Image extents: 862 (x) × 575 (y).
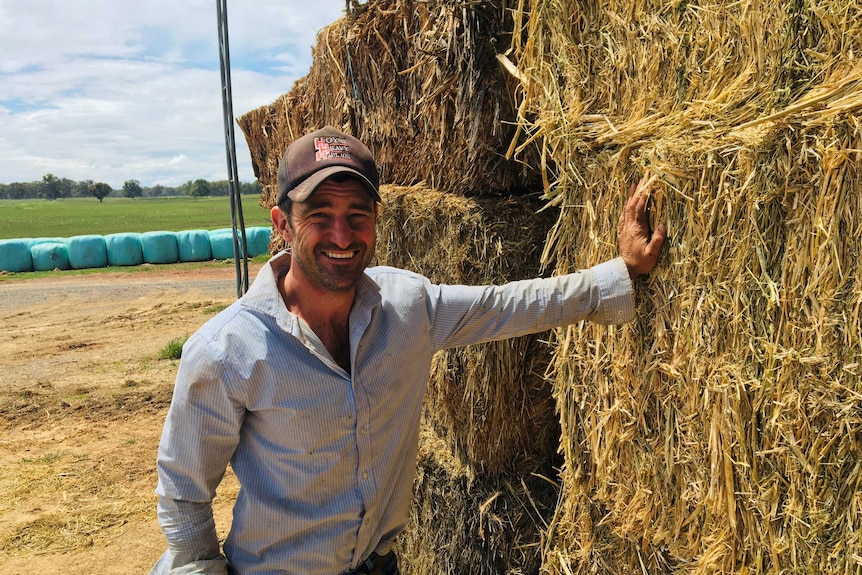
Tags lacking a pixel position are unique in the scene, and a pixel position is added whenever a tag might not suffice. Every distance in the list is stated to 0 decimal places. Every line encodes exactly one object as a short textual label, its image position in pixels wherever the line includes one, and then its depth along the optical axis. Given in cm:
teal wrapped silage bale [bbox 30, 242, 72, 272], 1880
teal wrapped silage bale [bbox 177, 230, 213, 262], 2047
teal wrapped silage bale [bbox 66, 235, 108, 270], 1906
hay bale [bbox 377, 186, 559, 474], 303
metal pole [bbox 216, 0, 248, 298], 461
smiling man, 203
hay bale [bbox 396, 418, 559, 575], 327
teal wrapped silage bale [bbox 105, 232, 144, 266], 1962
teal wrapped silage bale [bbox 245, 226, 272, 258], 2113
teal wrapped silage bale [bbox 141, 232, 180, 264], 2014
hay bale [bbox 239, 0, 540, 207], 285
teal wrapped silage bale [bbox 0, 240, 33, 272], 1853
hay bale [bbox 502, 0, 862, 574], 154
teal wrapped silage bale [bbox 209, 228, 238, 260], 2075
